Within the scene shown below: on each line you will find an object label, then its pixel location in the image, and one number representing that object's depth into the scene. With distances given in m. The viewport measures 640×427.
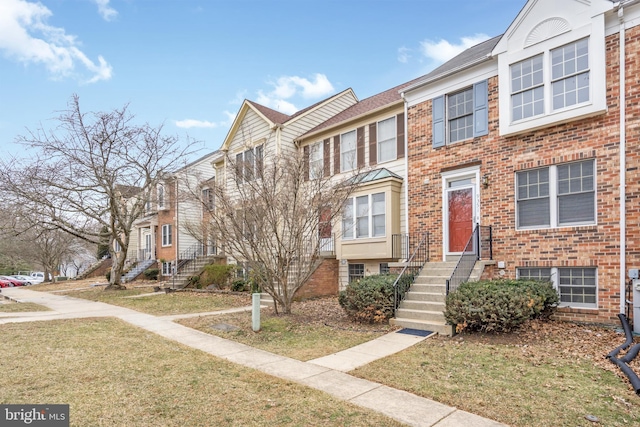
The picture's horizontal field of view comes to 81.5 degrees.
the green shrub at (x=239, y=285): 15.32
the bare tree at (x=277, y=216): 9.19
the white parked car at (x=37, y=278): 35.32
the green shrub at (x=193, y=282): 18.36
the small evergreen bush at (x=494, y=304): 7.04
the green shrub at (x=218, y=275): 16.97
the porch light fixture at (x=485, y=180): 10.22
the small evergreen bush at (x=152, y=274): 25.00
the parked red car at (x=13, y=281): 31.78
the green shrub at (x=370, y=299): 8.80
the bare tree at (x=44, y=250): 30.57
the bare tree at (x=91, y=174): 15.91
